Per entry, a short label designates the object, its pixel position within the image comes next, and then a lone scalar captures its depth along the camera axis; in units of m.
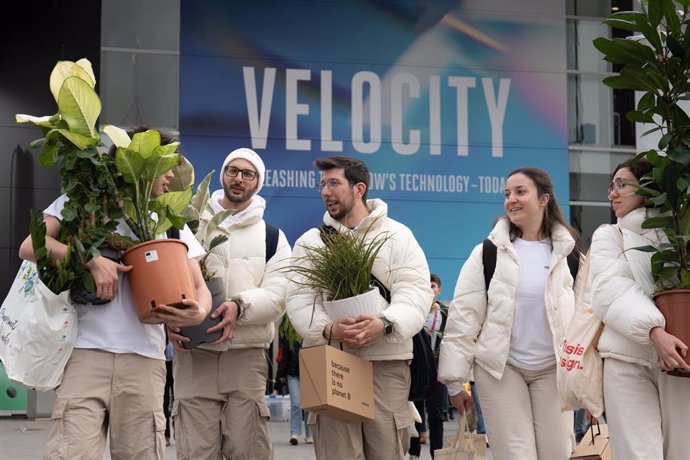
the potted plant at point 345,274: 6.54
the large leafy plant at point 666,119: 5.80
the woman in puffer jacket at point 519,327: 6.68
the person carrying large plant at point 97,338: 5.51
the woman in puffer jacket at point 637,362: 5.75
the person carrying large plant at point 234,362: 6.86
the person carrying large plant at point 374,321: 6.58
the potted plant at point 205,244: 6.62
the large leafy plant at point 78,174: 5.52
